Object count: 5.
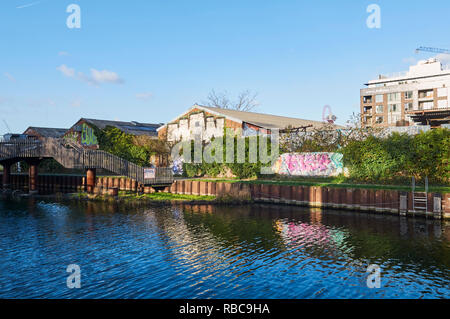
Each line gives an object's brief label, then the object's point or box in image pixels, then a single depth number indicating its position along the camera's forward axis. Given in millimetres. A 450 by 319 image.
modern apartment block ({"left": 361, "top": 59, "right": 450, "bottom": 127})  103812
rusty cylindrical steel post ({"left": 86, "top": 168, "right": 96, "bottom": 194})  47281
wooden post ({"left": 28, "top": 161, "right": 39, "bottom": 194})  51469
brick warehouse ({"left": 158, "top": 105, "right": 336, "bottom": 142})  53688
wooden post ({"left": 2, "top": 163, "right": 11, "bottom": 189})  55000
